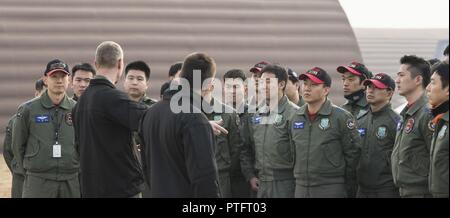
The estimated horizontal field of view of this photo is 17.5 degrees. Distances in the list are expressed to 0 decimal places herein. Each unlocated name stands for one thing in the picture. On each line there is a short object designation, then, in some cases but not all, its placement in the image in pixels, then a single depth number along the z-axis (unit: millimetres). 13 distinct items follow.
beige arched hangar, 22973
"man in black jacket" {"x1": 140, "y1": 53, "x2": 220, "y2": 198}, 7870
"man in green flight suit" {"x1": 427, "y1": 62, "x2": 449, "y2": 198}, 8398
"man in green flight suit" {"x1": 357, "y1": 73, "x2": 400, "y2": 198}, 10858
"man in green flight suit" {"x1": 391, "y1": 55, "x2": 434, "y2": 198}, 9504
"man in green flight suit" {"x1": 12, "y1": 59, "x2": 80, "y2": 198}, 11637
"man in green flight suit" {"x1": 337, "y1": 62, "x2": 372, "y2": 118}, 11890
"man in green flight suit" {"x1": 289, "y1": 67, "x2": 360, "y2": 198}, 10892
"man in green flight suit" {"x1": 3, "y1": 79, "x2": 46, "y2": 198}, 12936
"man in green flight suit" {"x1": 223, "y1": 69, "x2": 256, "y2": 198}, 12526
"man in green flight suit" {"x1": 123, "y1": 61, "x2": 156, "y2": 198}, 11562
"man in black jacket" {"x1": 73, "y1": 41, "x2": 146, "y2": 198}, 8882
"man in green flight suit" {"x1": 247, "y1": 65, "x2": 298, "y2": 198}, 11685
